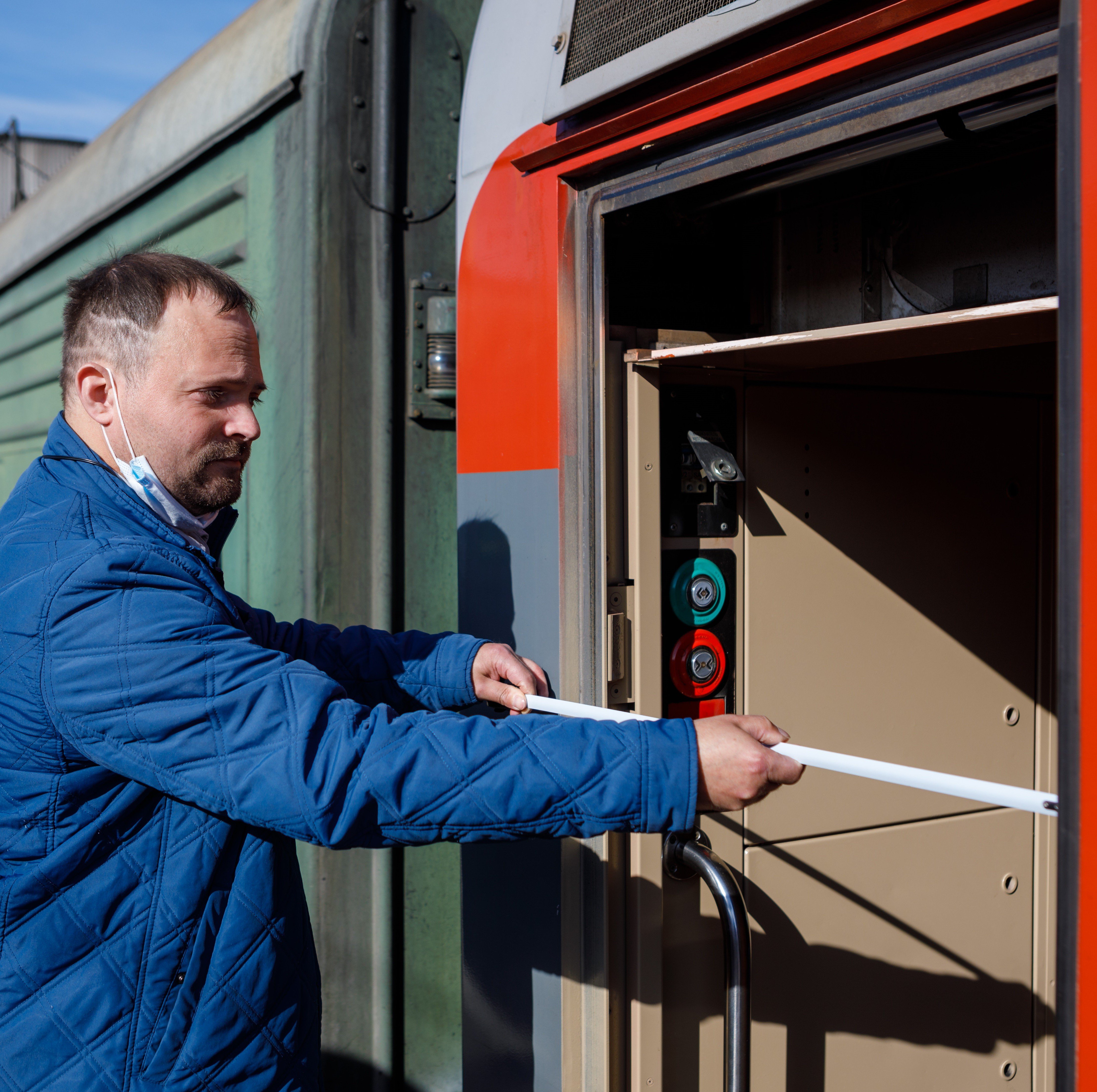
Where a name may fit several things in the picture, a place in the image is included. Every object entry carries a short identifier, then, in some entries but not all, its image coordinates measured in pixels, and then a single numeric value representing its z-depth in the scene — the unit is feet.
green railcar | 8.29
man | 4.08
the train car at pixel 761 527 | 5.49
